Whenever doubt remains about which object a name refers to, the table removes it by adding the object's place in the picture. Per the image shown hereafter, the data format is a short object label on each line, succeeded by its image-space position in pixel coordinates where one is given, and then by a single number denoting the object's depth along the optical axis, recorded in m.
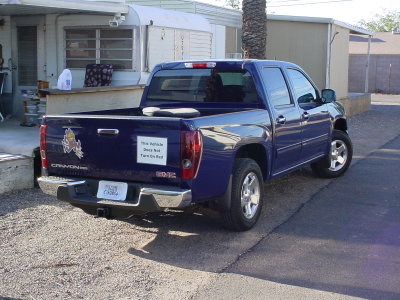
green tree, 61.81
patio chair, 11.38
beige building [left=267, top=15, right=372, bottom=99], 17.42
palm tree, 13.84
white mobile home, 11.19
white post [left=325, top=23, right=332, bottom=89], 17.22
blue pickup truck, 4.96
